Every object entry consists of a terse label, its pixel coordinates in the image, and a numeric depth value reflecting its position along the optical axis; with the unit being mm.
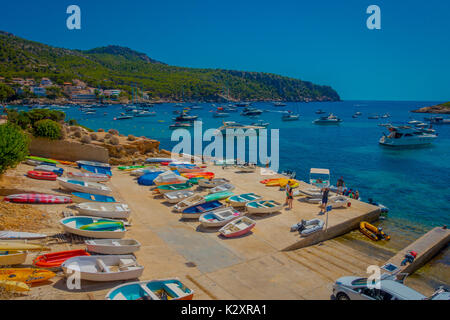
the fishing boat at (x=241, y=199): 16625
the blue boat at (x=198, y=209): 15133
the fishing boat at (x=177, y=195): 17344
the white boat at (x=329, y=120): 91500
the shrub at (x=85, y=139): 25828
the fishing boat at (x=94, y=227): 11297
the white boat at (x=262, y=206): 15633
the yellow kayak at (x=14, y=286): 7605
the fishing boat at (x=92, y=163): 22955
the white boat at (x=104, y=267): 8461
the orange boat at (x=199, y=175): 23009
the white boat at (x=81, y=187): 16750
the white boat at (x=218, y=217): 13945
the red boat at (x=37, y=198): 13862
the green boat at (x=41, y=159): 21625
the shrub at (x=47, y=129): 23328
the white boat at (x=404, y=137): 51938
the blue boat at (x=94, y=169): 21750
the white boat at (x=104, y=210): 13266
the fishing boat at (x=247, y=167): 25770
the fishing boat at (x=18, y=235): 10133
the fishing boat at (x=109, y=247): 10125
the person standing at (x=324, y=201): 16652
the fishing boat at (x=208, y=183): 20156
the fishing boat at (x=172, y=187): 18250
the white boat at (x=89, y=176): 19172
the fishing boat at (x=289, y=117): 100062
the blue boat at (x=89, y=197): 15156
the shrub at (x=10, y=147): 14906
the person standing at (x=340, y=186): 20922
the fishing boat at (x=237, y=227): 13155
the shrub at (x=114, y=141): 28234
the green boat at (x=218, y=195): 17081
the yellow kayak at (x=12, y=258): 8633
